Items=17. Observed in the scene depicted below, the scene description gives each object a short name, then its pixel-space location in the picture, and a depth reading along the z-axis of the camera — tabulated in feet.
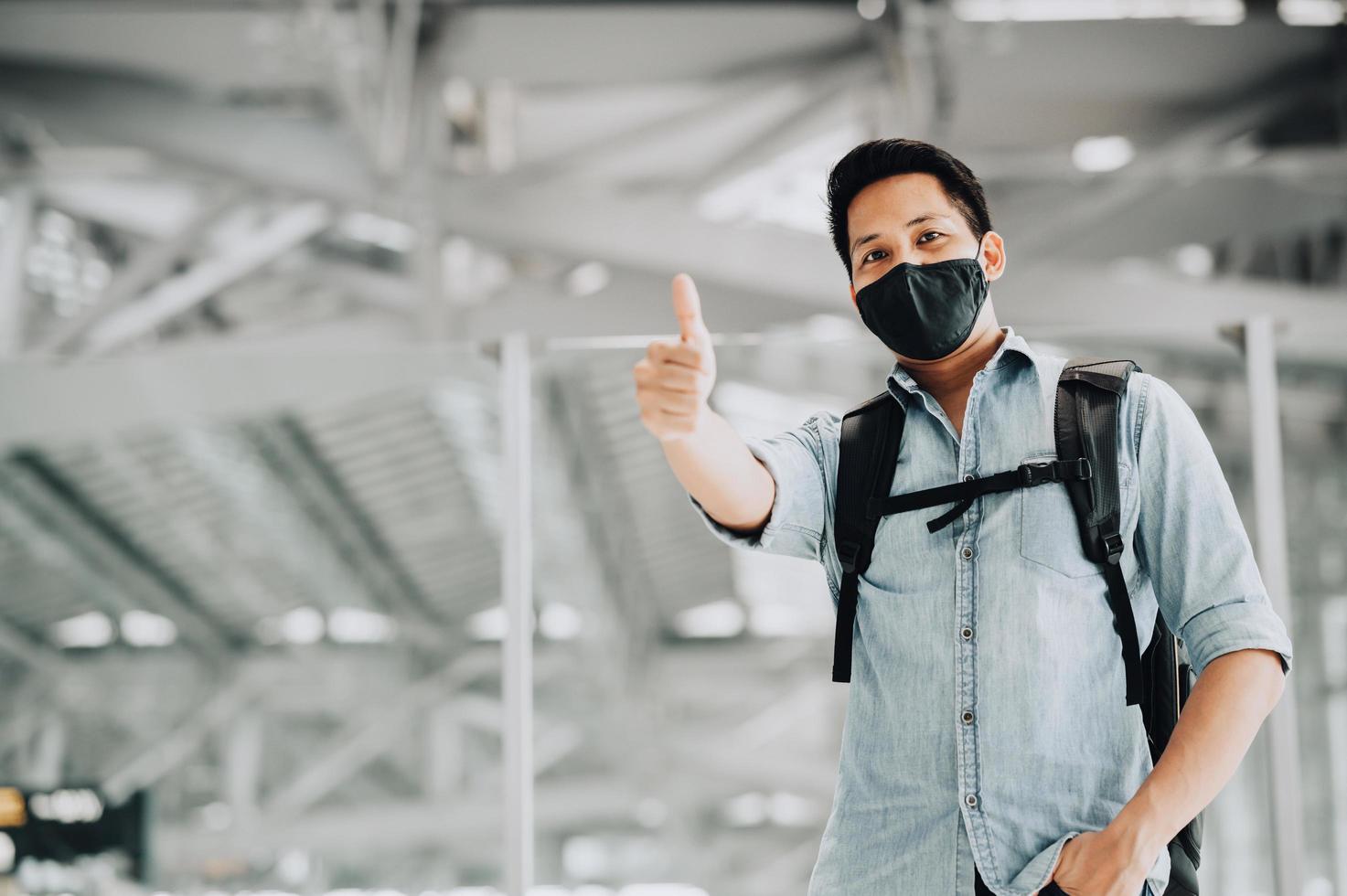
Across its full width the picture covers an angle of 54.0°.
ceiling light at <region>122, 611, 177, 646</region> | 16.79
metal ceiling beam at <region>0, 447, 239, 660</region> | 11.29
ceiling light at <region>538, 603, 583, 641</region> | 12.68
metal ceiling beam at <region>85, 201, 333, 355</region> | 30.25
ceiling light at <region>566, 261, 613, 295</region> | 39.13
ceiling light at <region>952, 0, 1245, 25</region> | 25.67
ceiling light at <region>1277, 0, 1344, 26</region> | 26.43
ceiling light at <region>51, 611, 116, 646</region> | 12.73
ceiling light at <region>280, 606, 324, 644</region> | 22.70
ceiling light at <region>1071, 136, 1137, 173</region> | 29.84
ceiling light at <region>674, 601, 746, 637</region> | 30.40
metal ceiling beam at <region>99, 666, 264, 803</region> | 13.93
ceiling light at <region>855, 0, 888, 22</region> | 25.91
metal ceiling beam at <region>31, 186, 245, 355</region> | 29.07
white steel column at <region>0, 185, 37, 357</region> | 30.73
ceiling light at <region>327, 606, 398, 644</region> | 23.21
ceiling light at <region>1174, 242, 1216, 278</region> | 41.16
